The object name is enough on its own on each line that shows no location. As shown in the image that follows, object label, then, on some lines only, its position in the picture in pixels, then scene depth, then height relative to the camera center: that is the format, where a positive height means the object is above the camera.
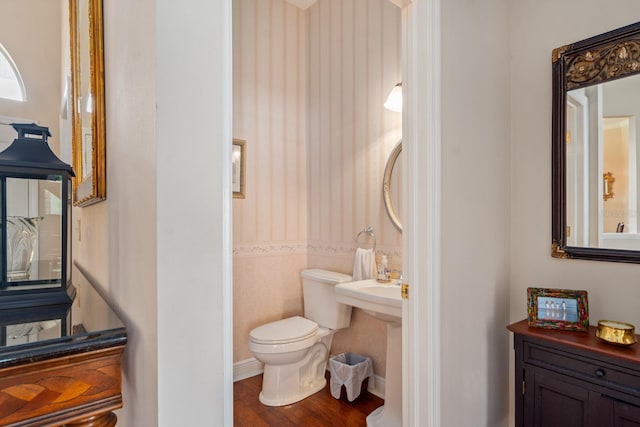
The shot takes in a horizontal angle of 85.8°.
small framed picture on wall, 2.67 +0.35
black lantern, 1.02 -0.03
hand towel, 2.36 -0.35
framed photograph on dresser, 1.46 -0.41
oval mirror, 2.29 +0.19
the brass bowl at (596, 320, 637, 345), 1.28 -0.45
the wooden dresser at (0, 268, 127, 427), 0.66 -0.33
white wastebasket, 2.28 -1.09
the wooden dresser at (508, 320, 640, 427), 1.22 -0.64
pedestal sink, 1.84 -0.73
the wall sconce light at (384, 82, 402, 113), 2.21 +0.75
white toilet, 2.21 -0.85
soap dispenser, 2.24 -0.37
